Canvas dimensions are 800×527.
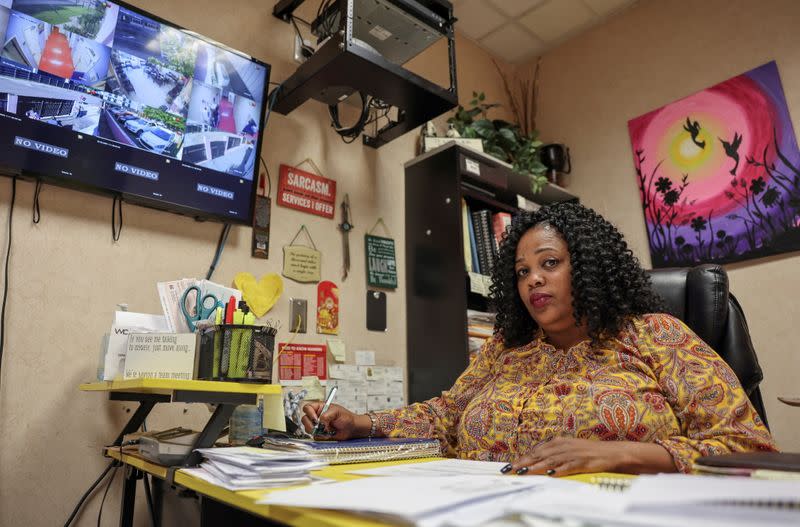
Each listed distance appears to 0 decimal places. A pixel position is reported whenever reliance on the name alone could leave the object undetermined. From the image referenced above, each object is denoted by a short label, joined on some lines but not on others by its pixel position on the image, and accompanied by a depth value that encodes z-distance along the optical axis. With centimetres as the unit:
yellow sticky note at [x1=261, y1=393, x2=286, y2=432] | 116
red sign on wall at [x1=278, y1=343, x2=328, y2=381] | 174
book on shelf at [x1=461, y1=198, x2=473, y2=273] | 206
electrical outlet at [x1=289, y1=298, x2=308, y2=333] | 180
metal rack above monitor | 165
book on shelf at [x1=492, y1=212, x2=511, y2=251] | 224
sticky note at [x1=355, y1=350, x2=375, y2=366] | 195
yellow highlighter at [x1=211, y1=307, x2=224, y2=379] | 102
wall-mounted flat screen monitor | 134
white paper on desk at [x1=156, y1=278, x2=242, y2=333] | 122
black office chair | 122
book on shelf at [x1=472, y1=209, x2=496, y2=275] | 214
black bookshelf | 198
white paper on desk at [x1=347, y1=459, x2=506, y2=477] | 72
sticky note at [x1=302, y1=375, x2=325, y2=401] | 177
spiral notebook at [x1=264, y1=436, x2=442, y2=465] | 88
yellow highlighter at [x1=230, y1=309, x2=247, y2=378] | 103
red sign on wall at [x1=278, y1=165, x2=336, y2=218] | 190
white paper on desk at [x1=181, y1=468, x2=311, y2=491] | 65
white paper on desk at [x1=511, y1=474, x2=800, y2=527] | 37
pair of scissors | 118
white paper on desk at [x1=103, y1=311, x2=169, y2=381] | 117
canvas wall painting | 207
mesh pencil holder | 103
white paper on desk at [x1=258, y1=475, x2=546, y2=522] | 44
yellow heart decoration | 171
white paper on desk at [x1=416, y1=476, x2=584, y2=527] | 41
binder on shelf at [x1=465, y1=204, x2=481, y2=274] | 211
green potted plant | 237
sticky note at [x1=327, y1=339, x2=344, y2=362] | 188
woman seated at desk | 95
